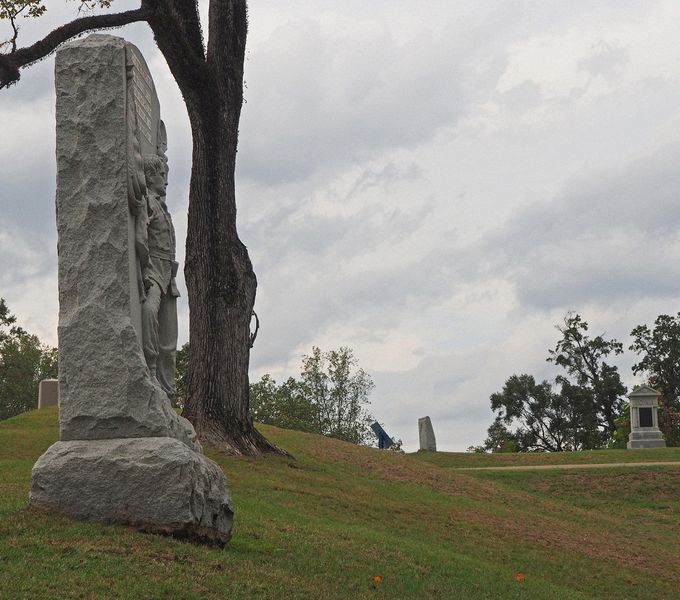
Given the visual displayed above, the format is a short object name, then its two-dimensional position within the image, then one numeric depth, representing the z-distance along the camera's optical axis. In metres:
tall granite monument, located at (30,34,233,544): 9.15
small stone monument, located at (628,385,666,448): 37.69
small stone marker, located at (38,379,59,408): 32.31
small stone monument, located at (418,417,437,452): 37.41
